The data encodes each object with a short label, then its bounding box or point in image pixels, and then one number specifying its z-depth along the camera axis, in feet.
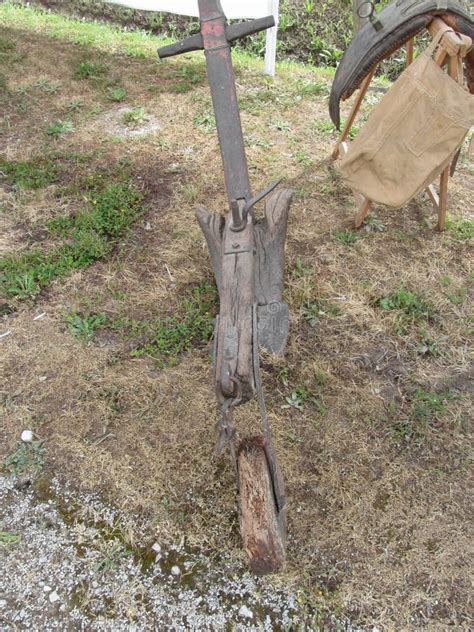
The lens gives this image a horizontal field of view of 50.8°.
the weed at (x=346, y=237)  12.14
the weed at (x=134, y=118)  15.97
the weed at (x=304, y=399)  9.22
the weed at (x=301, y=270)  11.34
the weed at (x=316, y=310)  10.56
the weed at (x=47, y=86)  17.20
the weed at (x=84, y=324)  10.43
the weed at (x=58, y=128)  15.42
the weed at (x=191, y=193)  13.25
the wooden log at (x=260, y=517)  6.77
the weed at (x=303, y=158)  14.42
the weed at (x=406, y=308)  10.53
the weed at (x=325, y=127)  15.69
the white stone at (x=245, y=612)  6.98
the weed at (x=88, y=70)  17.98
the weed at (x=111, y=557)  7.43
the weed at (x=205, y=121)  15.70
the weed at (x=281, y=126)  15.69
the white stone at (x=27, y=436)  8.88
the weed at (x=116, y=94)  16.97
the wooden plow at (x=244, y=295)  6.04
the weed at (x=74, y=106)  16.46
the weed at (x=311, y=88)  17.36
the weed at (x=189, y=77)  17.48
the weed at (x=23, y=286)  11.07
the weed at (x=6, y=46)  19.11
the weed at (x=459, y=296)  10.89
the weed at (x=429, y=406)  9.02
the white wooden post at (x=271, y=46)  16.26
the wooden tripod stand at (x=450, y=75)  8.64
